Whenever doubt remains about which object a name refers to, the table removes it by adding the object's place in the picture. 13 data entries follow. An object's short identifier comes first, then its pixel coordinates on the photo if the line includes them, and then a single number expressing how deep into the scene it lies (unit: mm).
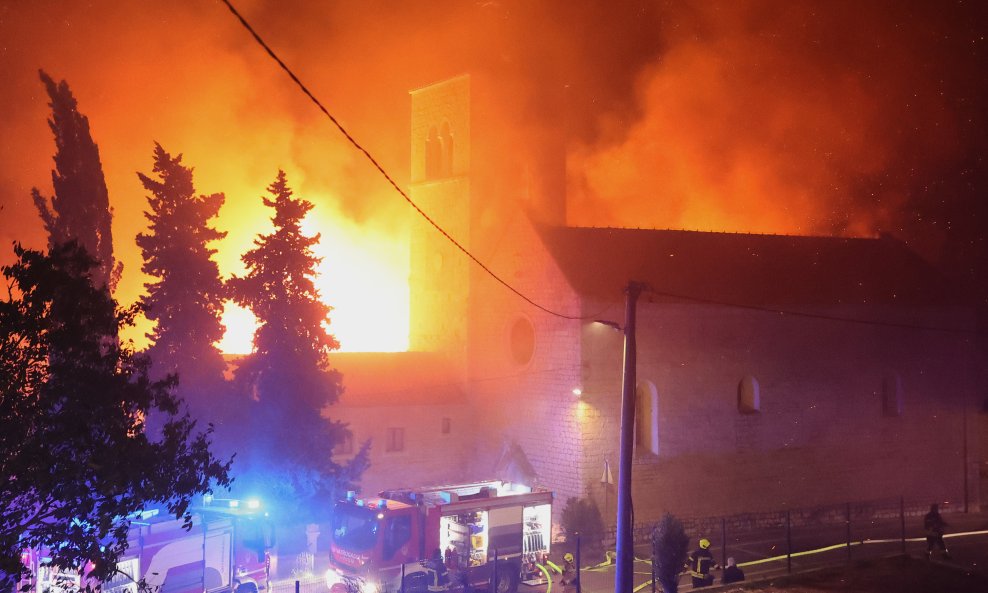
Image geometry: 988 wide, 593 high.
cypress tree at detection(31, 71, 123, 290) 27828
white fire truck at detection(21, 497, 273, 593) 17859
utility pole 18734
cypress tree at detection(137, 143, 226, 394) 28188
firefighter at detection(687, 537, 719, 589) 21094
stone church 30641
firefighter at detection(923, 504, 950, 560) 24906
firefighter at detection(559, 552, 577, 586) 22391
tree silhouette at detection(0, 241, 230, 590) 10453
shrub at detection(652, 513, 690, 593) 20266
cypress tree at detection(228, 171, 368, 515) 26641
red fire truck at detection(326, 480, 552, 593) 20266
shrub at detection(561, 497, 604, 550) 28391
